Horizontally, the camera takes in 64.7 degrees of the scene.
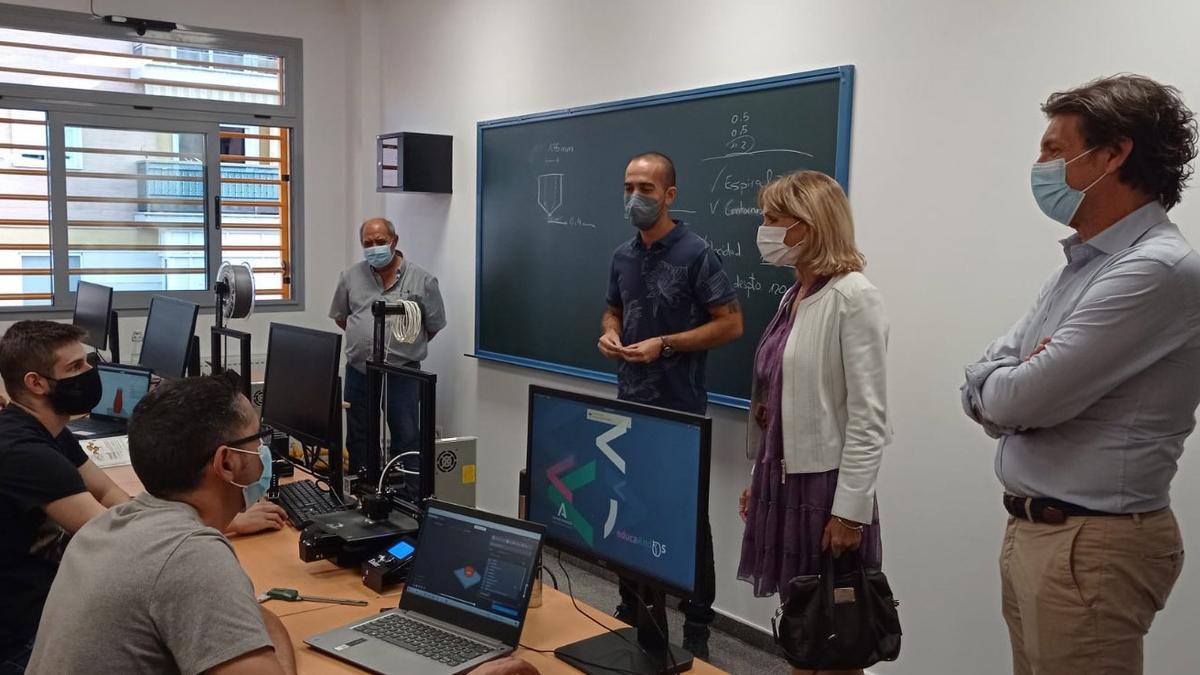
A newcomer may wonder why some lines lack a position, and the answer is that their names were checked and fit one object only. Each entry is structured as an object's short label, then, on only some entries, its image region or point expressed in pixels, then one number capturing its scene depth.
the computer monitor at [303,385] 2.61
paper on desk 3.28
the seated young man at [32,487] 2.14
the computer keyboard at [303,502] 2.54
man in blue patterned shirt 3.20
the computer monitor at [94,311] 4.77
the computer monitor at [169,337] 3.81
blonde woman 2.25
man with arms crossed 1.71
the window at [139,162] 5.36
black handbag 2.05
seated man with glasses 1.33
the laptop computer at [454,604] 1.73
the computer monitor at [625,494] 1.67
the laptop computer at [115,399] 3.80
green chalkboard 3.31
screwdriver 2.02
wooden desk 1.76
